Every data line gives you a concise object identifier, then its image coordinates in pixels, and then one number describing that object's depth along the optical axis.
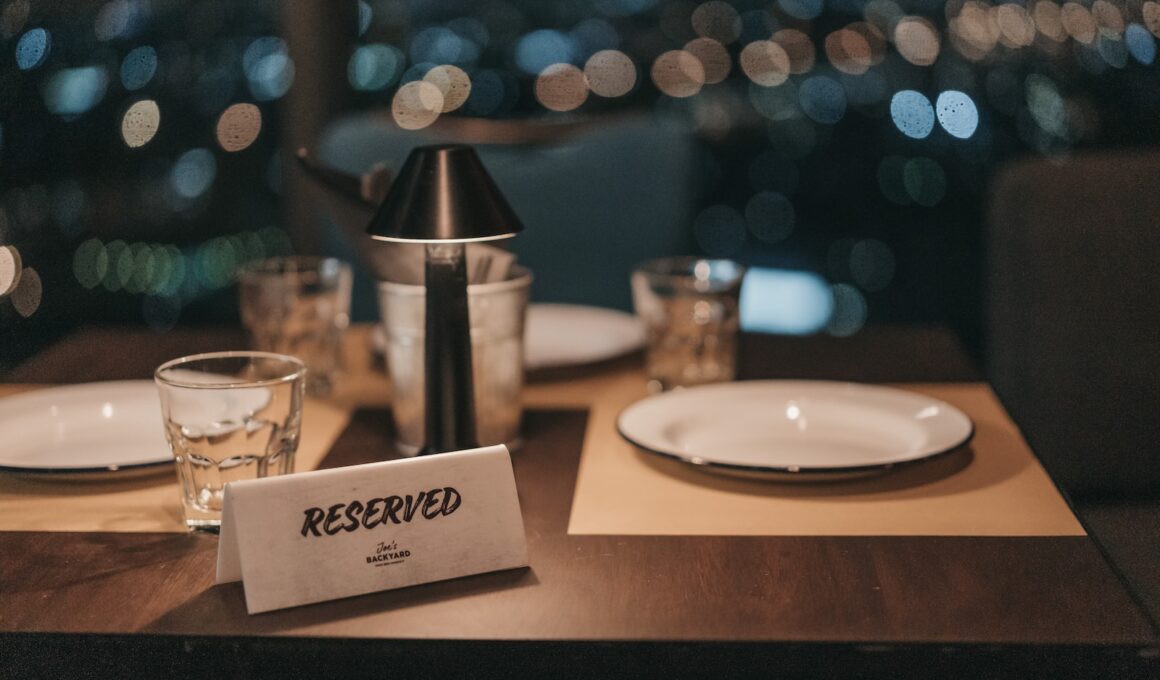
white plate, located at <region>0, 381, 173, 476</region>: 1.15
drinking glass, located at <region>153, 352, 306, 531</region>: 0.93
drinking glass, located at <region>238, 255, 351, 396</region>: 1.37
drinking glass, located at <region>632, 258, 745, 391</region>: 1.37
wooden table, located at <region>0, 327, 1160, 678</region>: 0.75
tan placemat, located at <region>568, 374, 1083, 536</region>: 0.95
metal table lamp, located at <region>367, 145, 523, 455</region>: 1.00
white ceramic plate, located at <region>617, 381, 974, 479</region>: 1.15
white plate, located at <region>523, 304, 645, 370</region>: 1.44
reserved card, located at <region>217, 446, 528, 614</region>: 0.81
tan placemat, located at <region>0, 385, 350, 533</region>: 0.97
